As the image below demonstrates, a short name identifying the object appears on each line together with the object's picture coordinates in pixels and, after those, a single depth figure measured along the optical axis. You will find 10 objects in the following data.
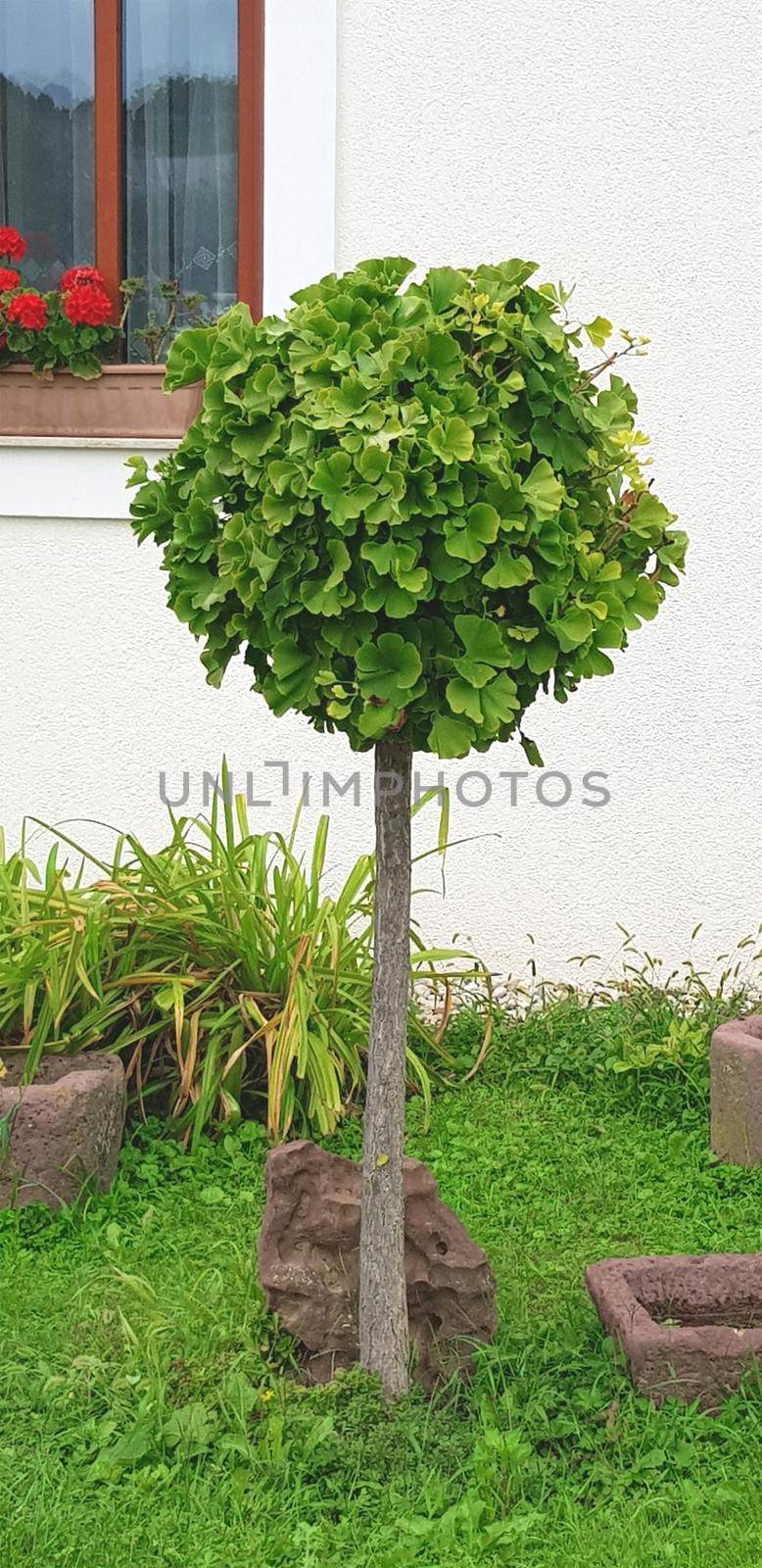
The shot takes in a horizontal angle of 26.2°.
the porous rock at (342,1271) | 2.94
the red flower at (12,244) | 5.02
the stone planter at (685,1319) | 2.83
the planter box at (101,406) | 4.89
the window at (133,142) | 5.01
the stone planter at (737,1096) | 3.96
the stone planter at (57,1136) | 3.64
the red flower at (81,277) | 4.96
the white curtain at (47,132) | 5.09
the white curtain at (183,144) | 5.02
